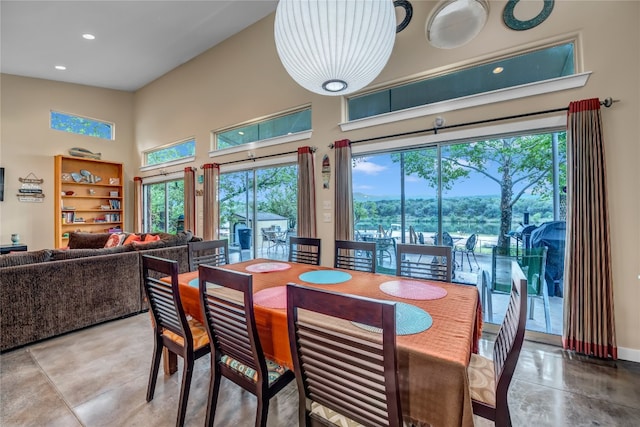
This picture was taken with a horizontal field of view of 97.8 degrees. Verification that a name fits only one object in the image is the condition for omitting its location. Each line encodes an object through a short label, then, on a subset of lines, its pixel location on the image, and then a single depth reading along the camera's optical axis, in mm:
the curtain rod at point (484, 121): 2414
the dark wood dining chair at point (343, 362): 938
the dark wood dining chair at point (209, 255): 2662
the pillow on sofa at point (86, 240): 5042
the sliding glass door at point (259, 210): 4746
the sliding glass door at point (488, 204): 2812
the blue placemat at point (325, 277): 2051
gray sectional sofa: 2613
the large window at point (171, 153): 6160
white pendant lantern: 1417
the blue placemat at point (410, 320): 1228
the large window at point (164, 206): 6586
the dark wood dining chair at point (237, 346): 1336
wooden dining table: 1000
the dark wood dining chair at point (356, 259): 2545
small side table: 5245
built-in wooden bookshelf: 6254
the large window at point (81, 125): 6422
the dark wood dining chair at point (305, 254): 2904
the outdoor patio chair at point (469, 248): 3178
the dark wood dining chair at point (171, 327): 1658
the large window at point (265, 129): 4456
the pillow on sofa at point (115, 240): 5043
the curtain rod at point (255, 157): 4133
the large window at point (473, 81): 2713
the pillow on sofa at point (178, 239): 3945
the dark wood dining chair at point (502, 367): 1115
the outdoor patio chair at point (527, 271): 2869
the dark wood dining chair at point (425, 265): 2154
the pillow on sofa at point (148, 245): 3592
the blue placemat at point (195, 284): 1926
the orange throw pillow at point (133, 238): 4871
